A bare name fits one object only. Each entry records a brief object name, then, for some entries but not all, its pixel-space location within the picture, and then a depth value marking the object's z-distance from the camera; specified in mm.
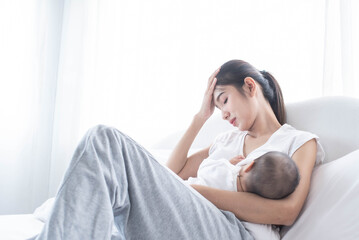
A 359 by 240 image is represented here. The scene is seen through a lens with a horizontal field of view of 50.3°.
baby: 1044
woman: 747
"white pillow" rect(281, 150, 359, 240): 925
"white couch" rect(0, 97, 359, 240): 948
